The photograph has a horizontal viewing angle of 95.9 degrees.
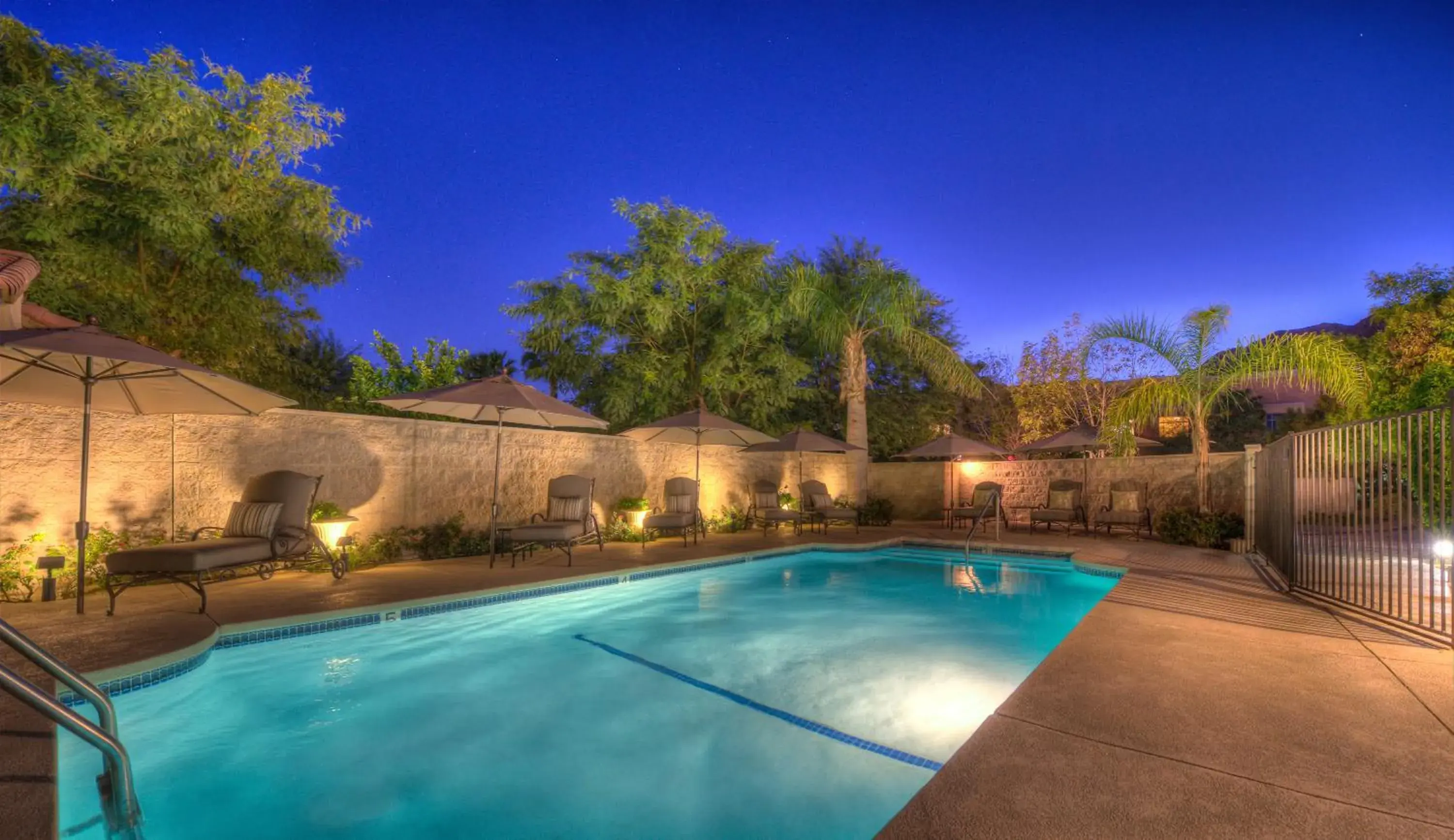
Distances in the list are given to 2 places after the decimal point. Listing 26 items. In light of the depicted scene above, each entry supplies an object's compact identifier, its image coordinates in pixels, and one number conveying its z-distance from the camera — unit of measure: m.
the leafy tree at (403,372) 19.62
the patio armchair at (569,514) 8.02
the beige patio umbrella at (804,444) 11.08
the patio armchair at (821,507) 12.04
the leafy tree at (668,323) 14.02
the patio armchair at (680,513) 9.98
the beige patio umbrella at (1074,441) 11.30
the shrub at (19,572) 5.58
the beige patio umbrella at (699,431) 10.26
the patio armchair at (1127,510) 11.32
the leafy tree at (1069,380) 19.58
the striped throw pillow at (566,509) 9.26
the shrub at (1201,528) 9.93
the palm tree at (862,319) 12.97
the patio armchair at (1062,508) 11.86
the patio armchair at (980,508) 12.59
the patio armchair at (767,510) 11.65
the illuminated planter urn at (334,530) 7.19
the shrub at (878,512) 13.89
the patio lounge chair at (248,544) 4.94
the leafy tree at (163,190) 8.35
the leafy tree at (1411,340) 11.48
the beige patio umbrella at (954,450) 12.10
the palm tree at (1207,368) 9.47
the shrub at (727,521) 12.88
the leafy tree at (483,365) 26.73
